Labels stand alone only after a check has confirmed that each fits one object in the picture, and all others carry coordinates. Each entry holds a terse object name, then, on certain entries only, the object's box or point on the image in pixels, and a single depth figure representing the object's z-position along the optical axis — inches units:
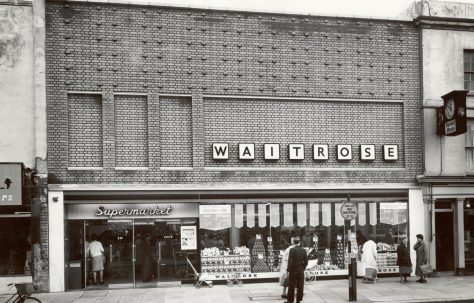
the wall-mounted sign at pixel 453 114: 732.7
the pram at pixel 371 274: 710.5
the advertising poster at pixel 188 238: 717.3
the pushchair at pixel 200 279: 695.7
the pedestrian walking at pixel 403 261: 713.6
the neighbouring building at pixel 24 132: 667.4
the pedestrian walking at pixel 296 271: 571.2
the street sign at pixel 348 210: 603.2
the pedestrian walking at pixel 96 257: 694.5
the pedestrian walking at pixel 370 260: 711.7
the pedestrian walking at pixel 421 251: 725.3
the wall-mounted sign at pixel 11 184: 634.8
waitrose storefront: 696.4
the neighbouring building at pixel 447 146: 773.3
